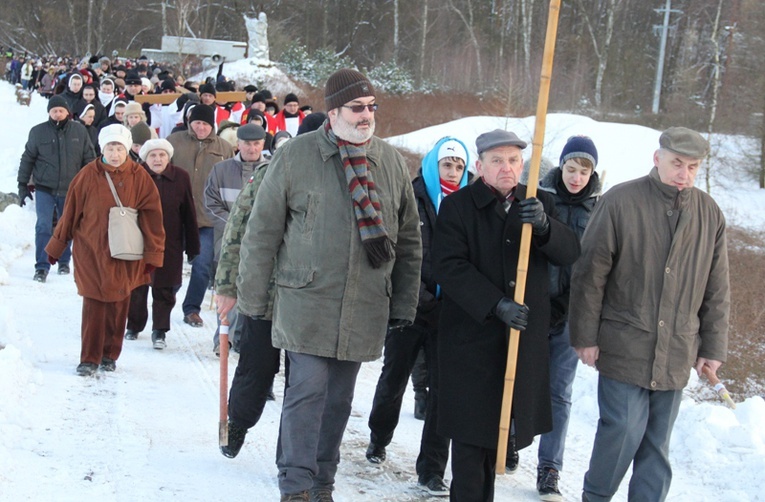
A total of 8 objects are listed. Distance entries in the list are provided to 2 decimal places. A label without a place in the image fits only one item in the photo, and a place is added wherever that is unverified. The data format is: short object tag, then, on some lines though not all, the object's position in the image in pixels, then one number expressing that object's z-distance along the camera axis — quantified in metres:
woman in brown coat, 6.96
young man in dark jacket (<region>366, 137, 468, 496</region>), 5.34
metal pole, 43.34
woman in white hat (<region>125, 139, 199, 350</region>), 8.42
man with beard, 4.50
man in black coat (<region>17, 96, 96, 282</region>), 10.94
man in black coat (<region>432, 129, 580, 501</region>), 4.38
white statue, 39.75
